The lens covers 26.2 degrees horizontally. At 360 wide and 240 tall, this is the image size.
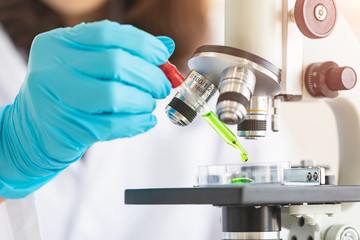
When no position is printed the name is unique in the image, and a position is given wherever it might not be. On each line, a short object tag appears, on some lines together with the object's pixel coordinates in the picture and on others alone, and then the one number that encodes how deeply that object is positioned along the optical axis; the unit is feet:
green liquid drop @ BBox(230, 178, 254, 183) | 1.81
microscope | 1.63
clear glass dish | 1.79
